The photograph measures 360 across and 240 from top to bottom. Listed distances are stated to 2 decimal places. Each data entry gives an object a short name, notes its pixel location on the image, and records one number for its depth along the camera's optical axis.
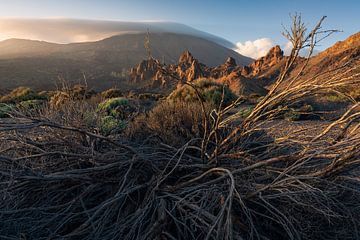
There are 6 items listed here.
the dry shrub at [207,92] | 11.65
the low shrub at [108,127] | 4.65
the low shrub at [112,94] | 18.66
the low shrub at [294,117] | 10.24
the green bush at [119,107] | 9.45
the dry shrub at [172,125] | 4.52
